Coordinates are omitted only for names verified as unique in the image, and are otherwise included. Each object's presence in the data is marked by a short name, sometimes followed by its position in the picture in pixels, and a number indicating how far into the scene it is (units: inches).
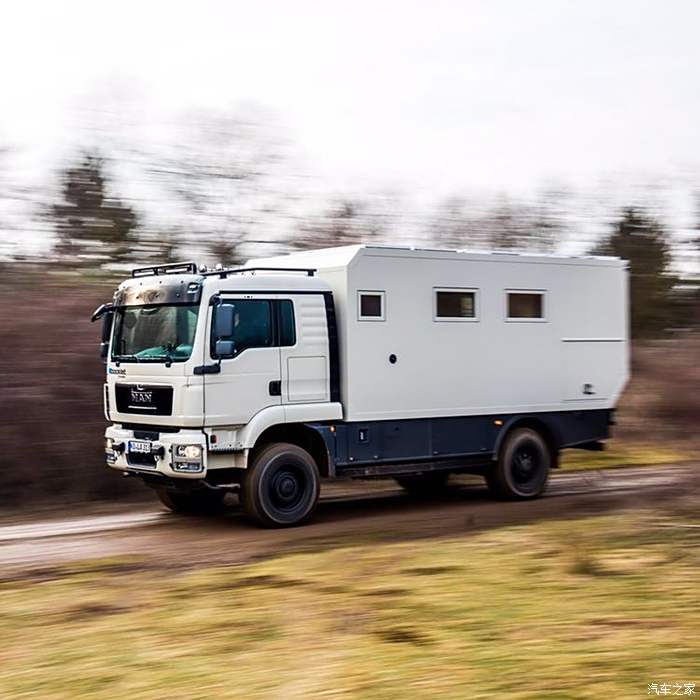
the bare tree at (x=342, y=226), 906.7
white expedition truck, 469.7
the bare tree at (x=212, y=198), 829.2
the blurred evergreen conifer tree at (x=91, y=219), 727.7
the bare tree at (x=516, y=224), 1077.8
